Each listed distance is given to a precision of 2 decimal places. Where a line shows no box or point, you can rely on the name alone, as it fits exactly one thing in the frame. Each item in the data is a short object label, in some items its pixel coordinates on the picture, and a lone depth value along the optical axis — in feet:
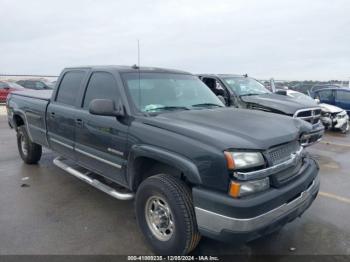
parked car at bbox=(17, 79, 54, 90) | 65.79
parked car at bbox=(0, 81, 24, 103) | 61.98
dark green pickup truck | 8.39
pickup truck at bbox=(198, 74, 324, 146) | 23.08
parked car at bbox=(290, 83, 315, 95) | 81.69
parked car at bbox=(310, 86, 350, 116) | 41.68
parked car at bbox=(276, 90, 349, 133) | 34.94
